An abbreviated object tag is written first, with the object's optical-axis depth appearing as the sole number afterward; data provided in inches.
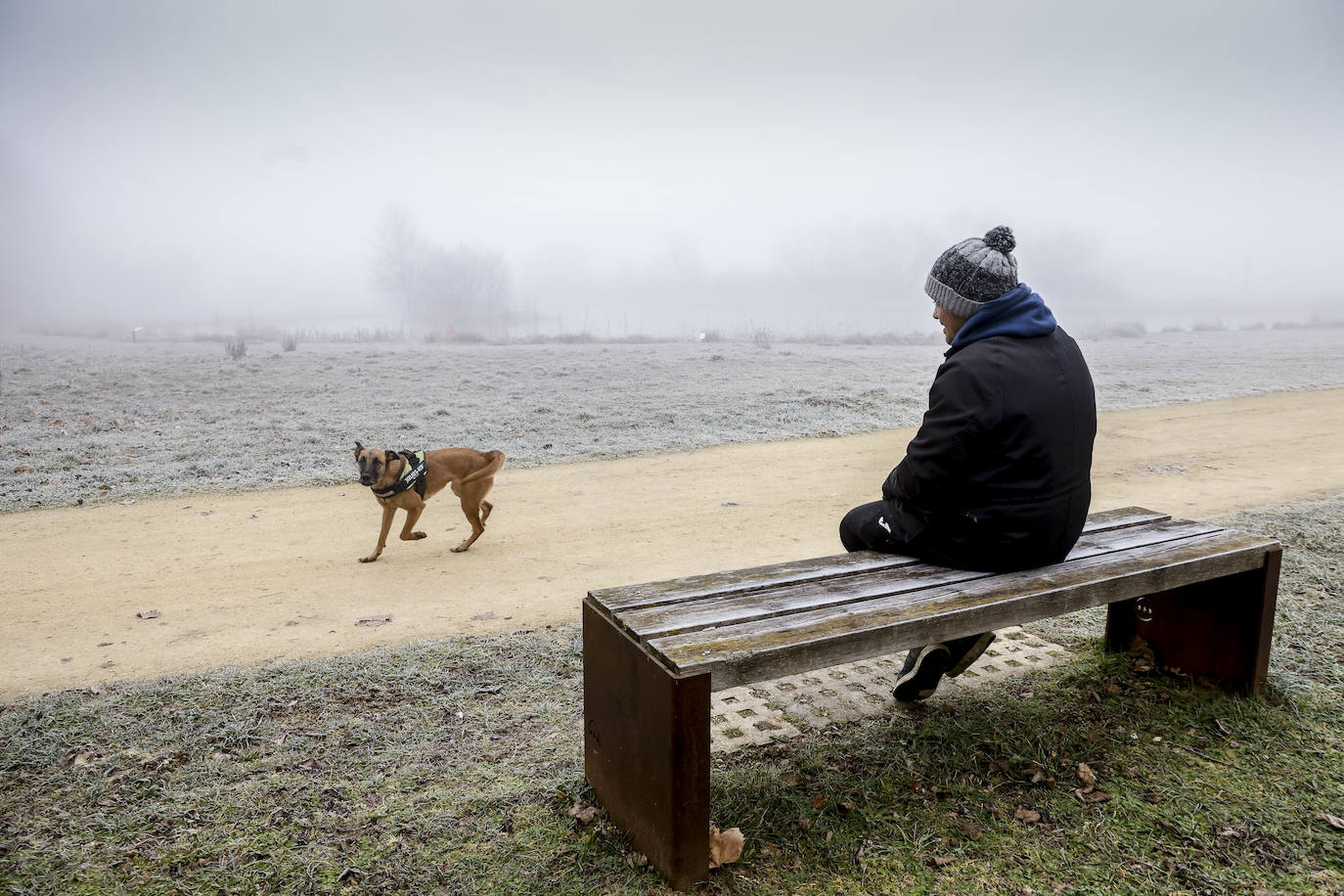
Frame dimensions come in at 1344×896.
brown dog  249.8
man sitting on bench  125.9
